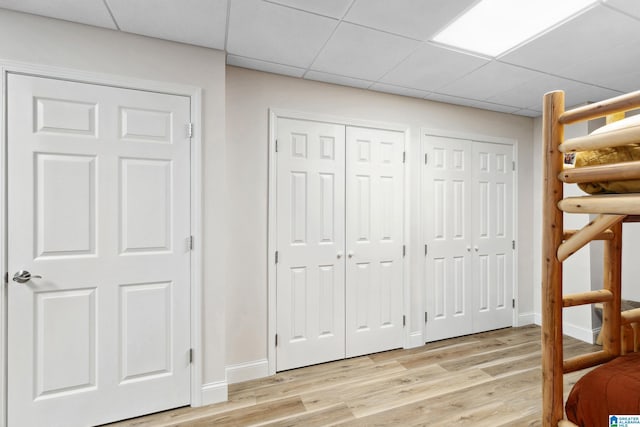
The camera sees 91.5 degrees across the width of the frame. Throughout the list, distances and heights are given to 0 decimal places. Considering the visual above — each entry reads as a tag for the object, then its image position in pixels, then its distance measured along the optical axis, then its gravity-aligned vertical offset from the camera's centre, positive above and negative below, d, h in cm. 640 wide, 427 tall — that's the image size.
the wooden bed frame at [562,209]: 97 +1
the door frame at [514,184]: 312 +31
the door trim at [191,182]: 174 +19
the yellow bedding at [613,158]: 99 +19
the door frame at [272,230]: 252 -14
